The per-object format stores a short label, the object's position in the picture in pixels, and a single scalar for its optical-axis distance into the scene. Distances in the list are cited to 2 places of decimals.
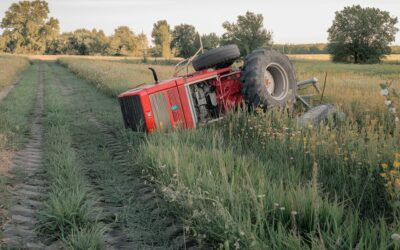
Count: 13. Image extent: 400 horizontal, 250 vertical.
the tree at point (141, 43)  86.38
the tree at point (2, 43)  89.69
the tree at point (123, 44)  90.75
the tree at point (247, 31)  65.19
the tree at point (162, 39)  69.56
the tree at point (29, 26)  93.62
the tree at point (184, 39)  74.37
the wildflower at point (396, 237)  2.24
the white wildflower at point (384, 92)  3.55
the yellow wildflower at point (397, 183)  3.02
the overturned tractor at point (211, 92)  7.09
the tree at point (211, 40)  67.24
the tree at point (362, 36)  62.78
